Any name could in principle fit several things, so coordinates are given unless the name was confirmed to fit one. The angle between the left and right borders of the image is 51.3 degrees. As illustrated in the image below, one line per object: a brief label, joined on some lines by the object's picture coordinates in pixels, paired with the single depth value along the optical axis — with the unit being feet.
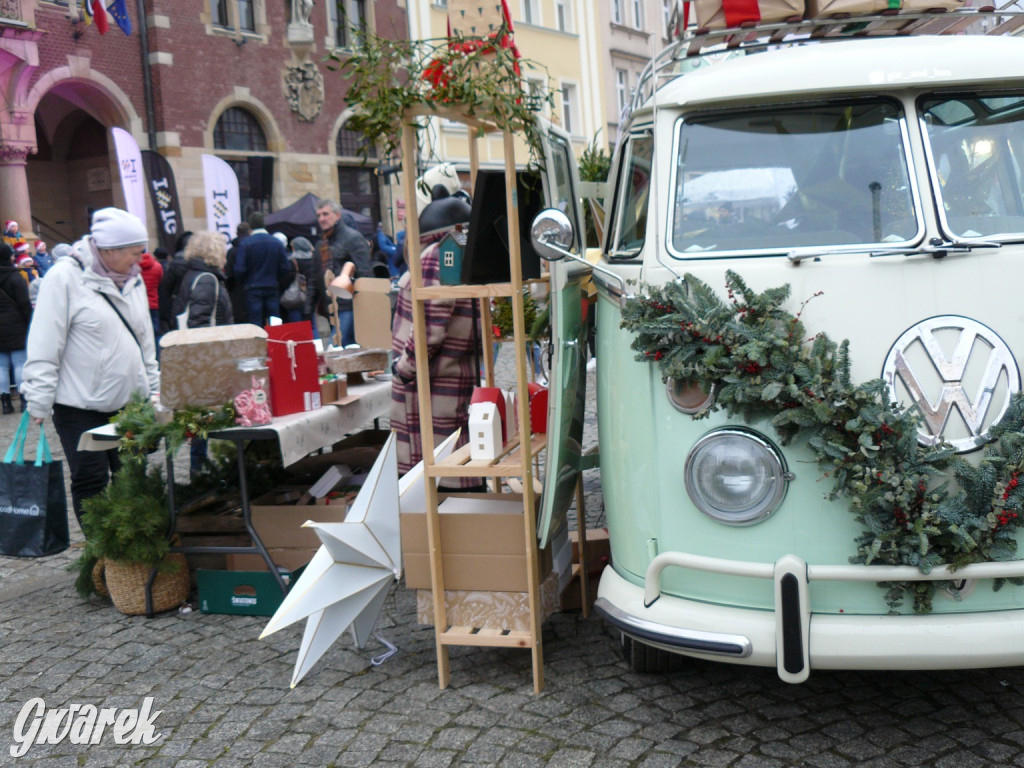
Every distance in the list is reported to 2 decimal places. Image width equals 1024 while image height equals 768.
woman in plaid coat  15.81
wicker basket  16.39
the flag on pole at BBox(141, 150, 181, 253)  58.85
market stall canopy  61.16
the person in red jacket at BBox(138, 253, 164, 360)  40.16
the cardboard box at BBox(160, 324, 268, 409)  15.89
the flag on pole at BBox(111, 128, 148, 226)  53.83
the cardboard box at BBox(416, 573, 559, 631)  13.25
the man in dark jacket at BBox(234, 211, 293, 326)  36.45
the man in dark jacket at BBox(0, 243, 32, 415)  36.60
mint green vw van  9.96
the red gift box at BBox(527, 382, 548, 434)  14.42
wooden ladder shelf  12.64
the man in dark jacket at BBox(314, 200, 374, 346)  35.14
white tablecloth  15.66
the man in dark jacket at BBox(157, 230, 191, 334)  35.12
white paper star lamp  13.17
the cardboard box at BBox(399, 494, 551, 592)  13.15
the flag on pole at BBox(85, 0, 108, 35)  67.05
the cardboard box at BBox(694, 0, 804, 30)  13.51
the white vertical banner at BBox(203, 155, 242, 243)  57.41
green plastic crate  16.26
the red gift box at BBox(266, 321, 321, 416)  16.89
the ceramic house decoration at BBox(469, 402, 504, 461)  13.05
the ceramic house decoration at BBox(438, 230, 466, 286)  15.19
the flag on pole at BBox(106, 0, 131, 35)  67.62
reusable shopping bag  16.71
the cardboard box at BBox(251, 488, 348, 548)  16.53
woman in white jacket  17.13
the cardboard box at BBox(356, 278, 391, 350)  21.85
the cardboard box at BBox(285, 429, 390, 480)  19.69
